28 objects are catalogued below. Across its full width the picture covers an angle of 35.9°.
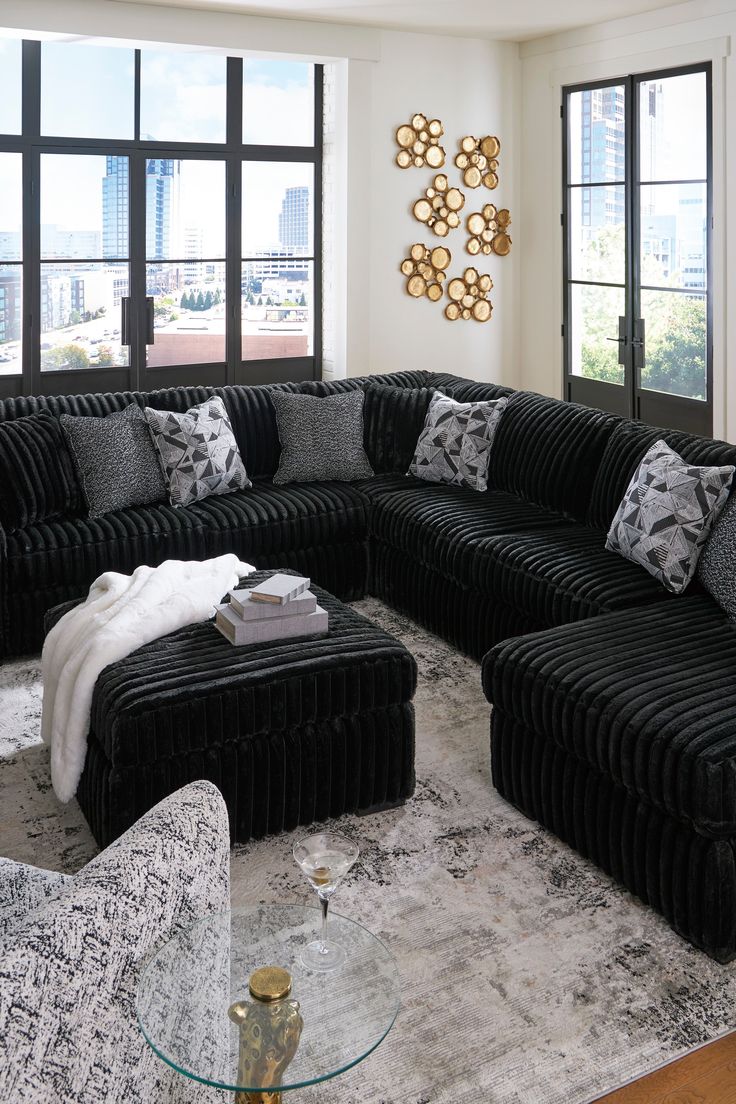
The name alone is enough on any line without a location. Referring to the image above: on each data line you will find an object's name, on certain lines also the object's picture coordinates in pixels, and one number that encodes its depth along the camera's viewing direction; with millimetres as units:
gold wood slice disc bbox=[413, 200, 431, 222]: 6914
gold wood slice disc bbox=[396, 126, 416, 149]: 6766
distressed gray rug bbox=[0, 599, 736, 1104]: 2168
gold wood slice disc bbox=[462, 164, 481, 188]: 7055
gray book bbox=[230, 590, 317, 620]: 3137
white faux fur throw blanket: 2988
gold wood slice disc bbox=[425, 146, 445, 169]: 6887
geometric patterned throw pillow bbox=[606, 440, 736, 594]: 3592
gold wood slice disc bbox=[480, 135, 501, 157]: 7086
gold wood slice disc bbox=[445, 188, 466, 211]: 7004
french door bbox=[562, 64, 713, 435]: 6035
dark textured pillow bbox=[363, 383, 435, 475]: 5270
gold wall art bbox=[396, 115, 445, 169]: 6789
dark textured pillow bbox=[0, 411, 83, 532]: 4391
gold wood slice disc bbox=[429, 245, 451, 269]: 7043
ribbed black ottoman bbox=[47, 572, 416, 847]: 2809
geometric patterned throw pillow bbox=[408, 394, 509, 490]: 4941
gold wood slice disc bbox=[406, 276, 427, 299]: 7004
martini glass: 1919
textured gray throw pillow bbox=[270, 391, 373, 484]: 5082
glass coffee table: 1454
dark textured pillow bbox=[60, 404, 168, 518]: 4539
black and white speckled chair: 1284
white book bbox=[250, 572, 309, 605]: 3143
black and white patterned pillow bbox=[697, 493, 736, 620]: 3377
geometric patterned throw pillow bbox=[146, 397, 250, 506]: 4719
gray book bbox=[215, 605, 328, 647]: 3121
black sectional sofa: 2570
